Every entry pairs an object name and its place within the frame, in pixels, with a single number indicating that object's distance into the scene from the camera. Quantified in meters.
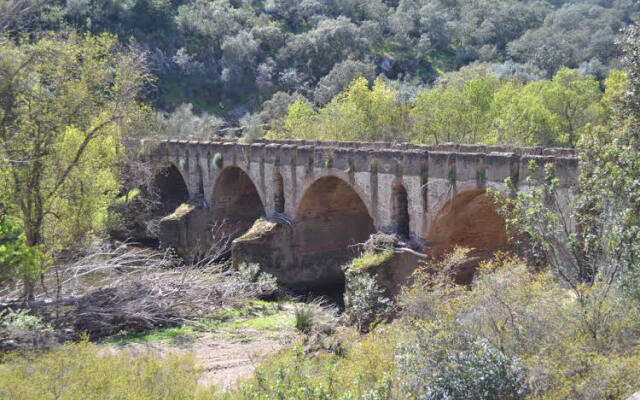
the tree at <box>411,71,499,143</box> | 34.22
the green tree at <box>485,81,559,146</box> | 30.56
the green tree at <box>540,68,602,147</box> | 36.44
